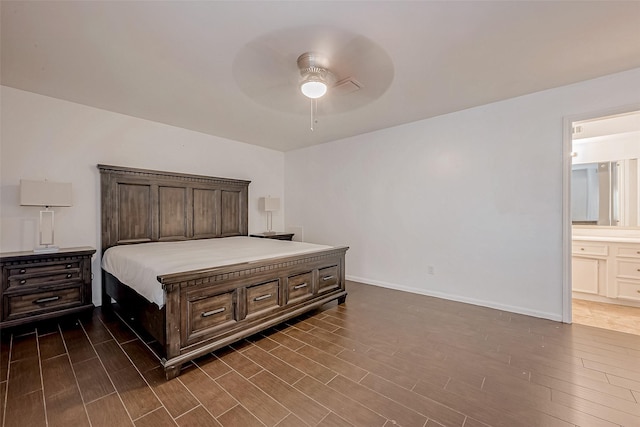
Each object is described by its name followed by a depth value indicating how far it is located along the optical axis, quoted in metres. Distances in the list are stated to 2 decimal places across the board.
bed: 2.06
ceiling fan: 2.07
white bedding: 2.12
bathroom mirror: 3.73
